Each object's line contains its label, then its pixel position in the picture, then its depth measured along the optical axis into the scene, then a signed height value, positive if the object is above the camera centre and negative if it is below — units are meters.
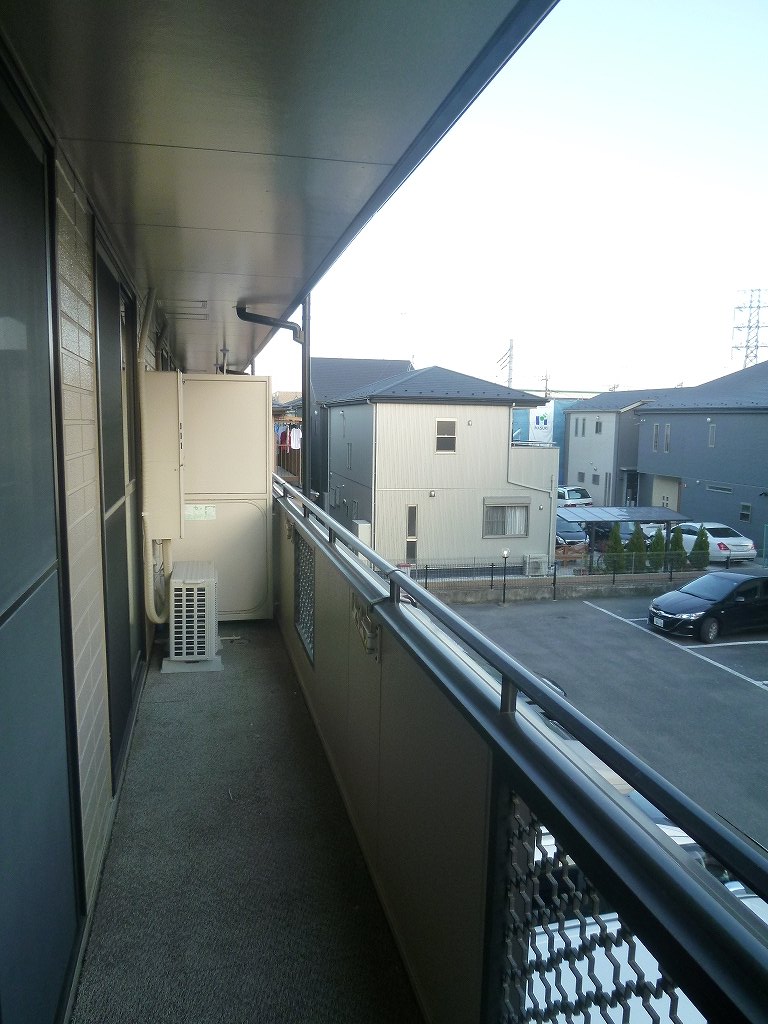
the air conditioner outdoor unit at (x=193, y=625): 4.23 -1.12
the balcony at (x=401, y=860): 0.87 -0.95
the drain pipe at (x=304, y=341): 4.43 +0.61
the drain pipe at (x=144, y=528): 4.02 -0.54
